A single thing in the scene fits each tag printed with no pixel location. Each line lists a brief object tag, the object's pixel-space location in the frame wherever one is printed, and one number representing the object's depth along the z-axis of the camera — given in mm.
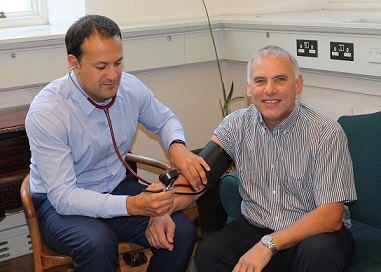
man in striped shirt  2004
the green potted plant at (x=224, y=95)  3431
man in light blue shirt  2102
